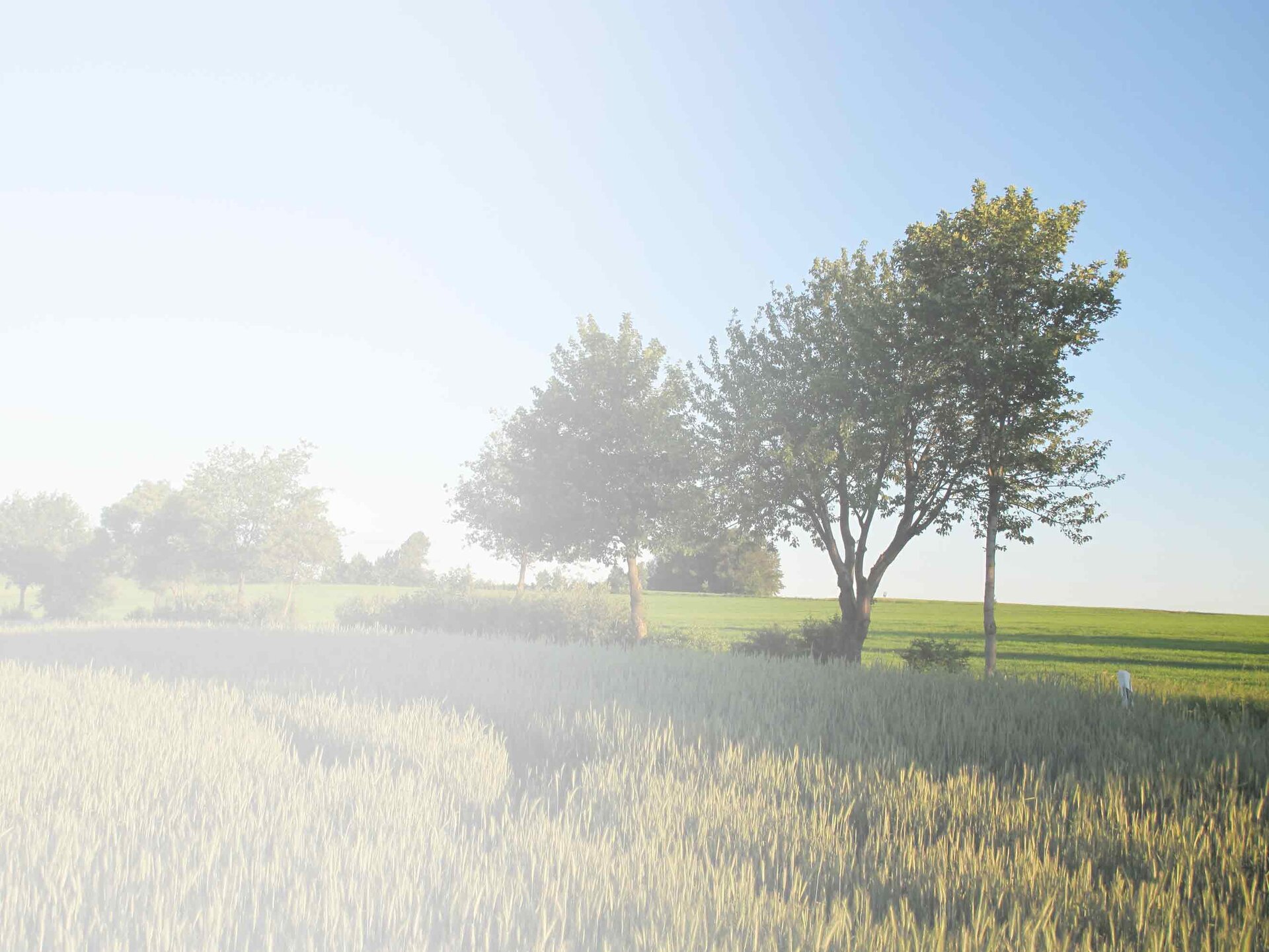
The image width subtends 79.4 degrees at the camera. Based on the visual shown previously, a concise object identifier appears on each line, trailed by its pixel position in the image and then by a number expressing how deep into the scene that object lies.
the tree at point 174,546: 44.75
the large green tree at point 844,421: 21.38
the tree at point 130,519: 54.25
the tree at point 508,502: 28.83
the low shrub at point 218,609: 40.56
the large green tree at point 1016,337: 19.81
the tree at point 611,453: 27.58
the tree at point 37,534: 59.19
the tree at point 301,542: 43.38
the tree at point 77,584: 58.59
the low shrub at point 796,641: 23.08
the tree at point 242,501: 43.97
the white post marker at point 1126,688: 11.33
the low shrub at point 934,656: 19.72
